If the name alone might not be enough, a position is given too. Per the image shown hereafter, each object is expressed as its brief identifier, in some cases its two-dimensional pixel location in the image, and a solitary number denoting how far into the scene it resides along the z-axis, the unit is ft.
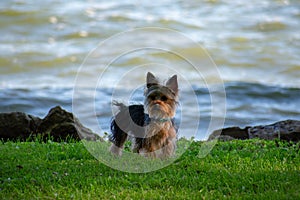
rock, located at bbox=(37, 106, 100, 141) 56.22
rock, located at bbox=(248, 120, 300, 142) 53.97
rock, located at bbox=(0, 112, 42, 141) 57.01
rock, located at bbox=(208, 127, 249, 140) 58.33
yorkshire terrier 41.16
